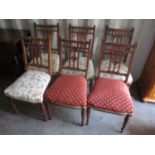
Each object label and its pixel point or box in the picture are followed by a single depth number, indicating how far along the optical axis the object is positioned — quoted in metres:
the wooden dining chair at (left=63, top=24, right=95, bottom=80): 1.73
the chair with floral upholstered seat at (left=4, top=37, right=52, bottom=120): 1.39
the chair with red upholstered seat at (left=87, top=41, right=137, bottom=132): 1.29
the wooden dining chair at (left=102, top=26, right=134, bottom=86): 1.72
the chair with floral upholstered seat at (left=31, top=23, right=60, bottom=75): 1.82
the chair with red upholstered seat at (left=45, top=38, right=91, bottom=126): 1.35
